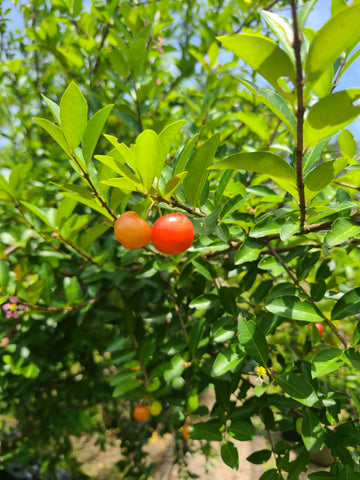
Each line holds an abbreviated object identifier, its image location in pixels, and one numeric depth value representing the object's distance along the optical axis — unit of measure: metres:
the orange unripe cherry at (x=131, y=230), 0.21
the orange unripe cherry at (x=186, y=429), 0.33
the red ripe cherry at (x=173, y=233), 0.21
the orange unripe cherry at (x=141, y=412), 0.33
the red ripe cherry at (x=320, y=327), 0.36
